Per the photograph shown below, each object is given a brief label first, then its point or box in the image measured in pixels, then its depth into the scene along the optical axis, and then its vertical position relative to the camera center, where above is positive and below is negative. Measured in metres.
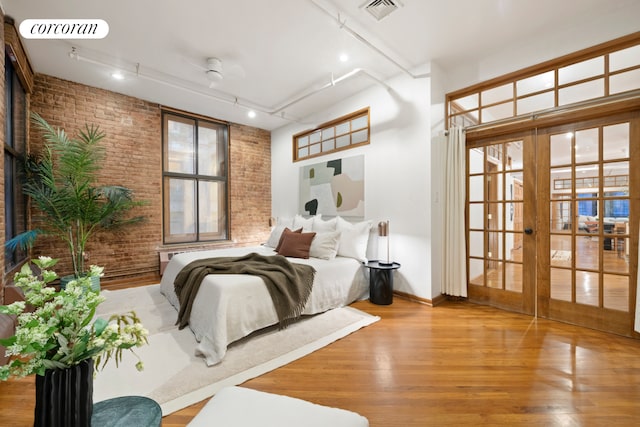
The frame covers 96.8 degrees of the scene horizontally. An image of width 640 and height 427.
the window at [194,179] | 4.91 +0.64
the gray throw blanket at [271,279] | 2.62 -0.64
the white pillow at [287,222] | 4.73 -0.15
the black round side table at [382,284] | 3.36 -0.85
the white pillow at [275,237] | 4.38 -0.37
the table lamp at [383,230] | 3.65 -0.23
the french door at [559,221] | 2.53 -0.10
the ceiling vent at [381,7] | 2.43 +1.80
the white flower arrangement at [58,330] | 0.75 -0.33
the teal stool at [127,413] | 0.86 -0.63
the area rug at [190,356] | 1.79 -1.10
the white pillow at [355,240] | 3.68 -0.36
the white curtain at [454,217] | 3.30 -0.06
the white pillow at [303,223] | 4.29 -0.16
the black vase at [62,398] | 0.79 -0.52
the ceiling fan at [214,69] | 3.34 +1.73
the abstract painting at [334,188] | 4.15 +0.40
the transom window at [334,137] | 4.19 +1.26
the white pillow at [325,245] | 3.56 -0.41
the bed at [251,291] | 2.25 -0.76
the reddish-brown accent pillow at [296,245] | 3.60 -0.41
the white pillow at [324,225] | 4.02 -0.18
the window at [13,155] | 3.08 +0.69
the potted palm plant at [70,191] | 3.36 +0.29
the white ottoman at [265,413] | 0.96 -0.71
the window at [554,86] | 2.50 +1.28
